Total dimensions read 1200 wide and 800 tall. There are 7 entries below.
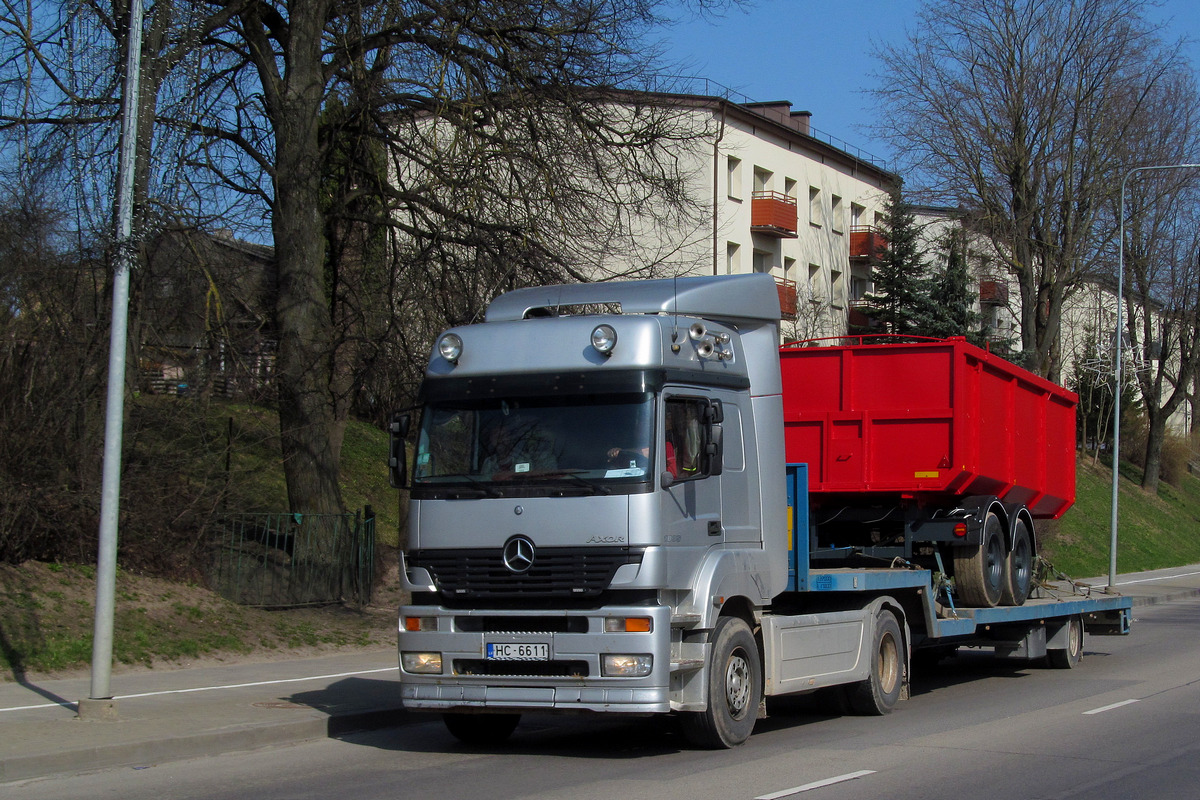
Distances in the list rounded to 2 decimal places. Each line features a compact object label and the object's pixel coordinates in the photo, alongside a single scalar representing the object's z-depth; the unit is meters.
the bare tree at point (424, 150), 15.86
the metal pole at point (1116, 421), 27.42
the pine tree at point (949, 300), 37.25
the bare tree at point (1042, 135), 34.12
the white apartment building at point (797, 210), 41.31
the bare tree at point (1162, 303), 45.72
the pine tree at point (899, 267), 38.56
